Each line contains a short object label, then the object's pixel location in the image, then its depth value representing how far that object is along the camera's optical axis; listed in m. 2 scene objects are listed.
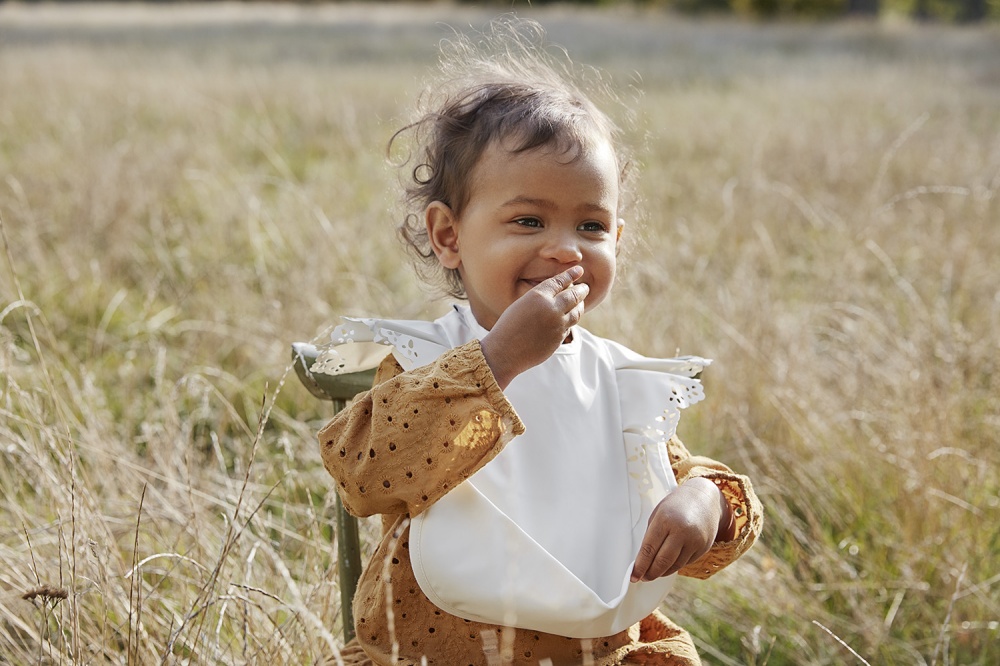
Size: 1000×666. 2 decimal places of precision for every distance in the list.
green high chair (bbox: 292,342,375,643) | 1.77
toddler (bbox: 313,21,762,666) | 1.61
